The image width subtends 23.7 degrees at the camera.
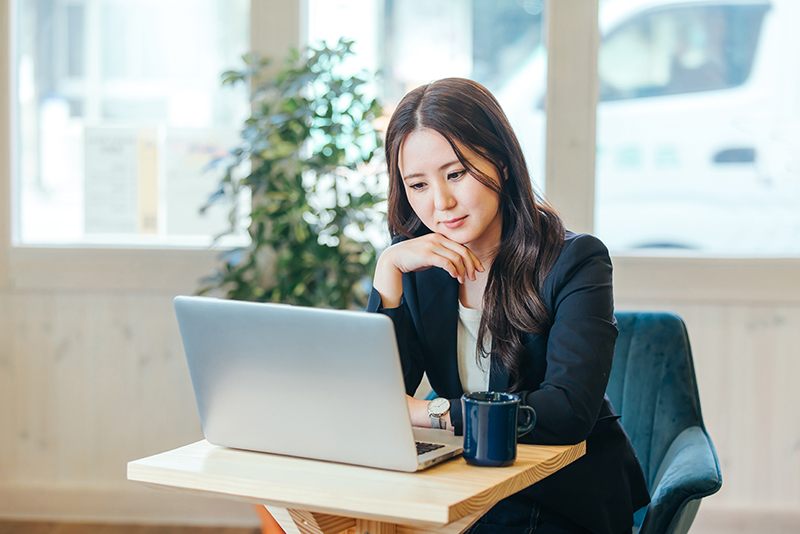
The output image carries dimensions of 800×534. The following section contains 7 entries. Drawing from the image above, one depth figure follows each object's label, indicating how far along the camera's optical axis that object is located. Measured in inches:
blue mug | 89.4
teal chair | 111.6
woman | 96.9
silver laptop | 87.0
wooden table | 85.3
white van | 161.4
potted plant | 144.9
